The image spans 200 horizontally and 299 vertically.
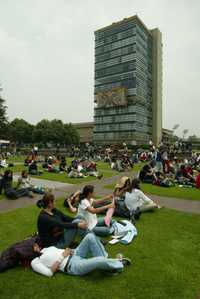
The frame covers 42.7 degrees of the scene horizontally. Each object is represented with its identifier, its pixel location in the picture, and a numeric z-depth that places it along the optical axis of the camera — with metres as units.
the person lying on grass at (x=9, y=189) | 11.14
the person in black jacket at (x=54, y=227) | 4.96
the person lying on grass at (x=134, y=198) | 8.10
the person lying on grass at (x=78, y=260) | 4.35
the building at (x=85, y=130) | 148.90
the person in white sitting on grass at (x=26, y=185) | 12.14
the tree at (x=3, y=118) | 61.88
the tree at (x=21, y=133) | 96.31
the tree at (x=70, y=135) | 94.88
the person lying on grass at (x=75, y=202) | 7.94
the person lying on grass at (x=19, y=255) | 4.83
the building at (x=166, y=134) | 148.38
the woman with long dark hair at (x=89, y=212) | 5.97
